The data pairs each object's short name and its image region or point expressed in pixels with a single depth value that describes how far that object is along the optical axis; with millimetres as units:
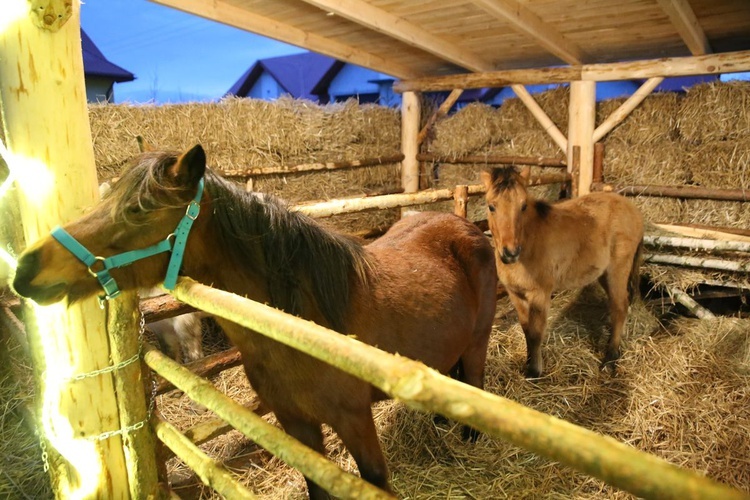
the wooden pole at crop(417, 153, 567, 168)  5836
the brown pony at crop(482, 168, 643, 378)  3469
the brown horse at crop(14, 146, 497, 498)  1475
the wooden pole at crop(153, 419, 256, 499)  1406
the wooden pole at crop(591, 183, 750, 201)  4621
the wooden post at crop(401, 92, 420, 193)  7035
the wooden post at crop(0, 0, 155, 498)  1617
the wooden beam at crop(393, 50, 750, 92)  4422
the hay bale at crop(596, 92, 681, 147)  5109
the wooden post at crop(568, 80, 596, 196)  5352
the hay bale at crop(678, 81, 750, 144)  4613
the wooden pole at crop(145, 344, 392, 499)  1096
